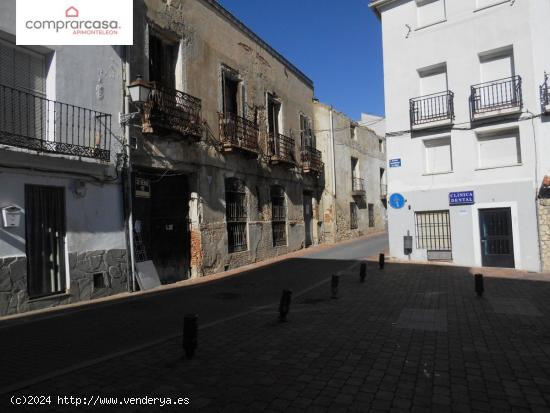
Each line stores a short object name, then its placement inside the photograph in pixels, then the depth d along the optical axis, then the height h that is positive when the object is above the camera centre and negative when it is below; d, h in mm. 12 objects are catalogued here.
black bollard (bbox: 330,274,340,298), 9383 -1332
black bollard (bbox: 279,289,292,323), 7266 -1335
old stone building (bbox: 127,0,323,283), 11922 +2729
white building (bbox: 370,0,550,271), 13680 +3114
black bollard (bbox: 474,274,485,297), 9445 -1466
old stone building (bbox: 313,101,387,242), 23453 +2926
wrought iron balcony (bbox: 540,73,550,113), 13266 +3742
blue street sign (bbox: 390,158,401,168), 16297 +2228
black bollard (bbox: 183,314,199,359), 5328 -1310
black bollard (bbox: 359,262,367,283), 11445 -1334
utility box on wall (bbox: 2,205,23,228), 8172 +392
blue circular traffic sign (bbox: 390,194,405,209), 16078 +759
